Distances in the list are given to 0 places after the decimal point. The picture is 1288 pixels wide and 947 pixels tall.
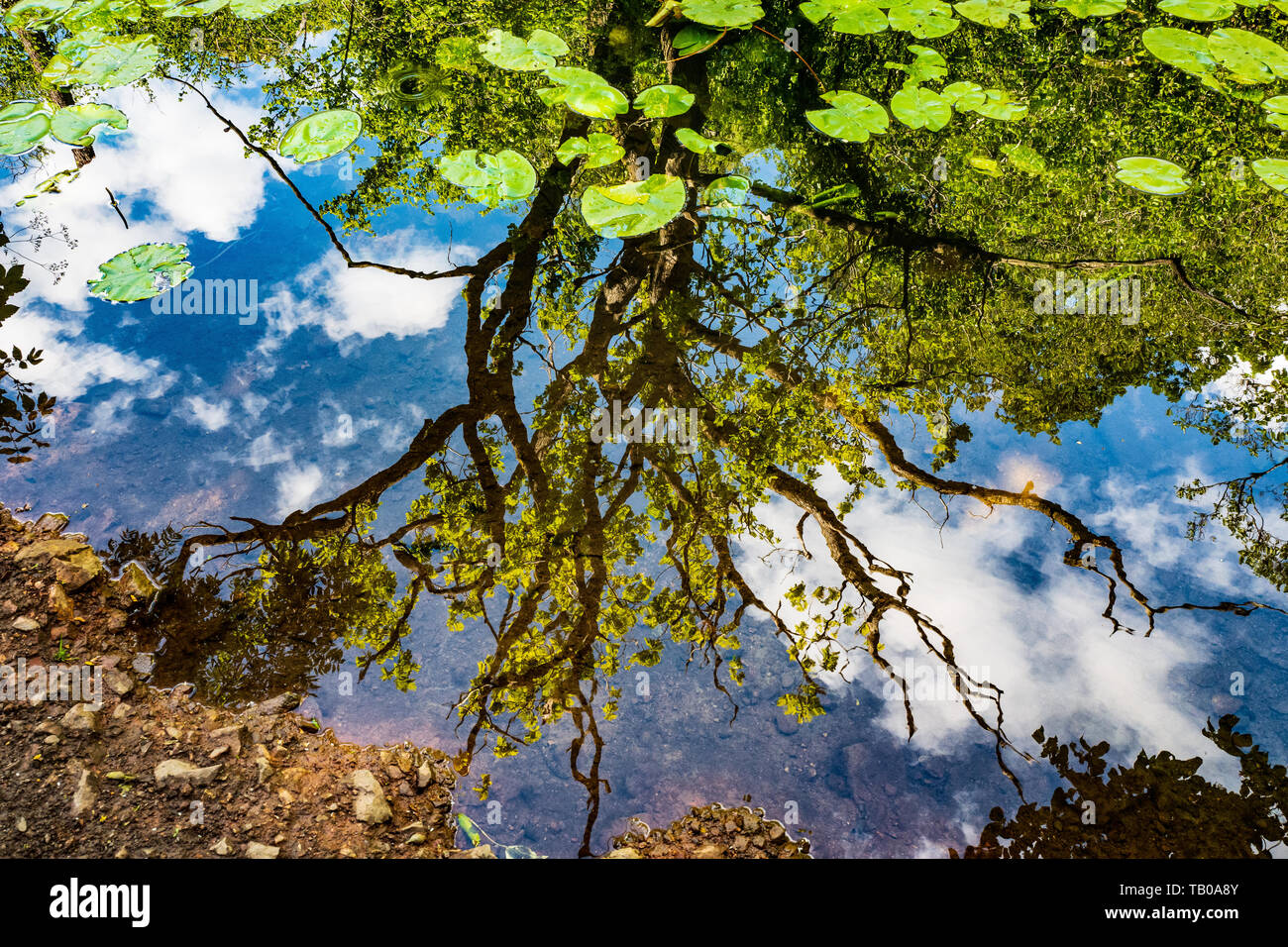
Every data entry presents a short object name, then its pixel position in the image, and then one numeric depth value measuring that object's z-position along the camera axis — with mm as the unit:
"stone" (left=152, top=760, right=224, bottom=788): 1265
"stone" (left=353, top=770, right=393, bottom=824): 1246
